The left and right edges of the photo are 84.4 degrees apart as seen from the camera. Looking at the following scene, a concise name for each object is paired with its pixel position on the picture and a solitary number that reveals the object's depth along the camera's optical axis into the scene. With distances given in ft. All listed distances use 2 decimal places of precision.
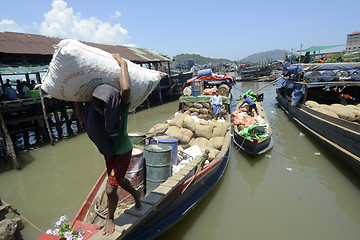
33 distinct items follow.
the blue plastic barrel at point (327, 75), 30.69
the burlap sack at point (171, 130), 19.94
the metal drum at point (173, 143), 14.65
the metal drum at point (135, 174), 11.42
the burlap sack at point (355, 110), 22.54
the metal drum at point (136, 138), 15.59
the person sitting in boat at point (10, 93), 27.97
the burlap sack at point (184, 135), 19.54
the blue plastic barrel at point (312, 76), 31.07
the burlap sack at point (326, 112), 24.50
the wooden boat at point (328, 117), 18.85
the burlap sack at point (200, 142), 19.52
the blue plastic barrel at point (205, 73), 36.55
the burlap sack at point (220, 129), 21.03
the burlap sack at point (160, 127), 20.99
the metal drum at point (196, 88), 32.19
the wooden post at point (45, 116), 29.10
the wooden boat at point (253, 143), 20.92
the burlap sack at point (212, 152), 16.90
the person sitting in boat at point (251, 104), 30.04
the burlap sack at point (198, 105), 28.58
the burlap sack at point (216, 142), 19.20
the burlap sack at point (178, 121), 21.81
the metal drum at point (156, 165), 11.84
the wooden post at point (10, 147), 22.49
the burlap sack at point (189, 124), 20.95
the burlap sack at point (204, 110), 28.17
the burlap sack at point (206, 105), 27.99
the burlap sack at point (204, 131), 20.84
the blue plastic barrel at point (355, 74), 29.28
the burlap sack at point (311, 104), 29.77
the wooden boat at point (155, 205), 8.20
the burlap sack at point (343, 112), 22.65
